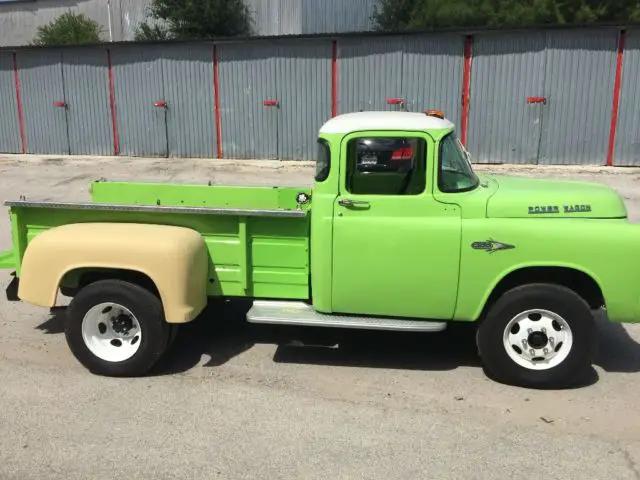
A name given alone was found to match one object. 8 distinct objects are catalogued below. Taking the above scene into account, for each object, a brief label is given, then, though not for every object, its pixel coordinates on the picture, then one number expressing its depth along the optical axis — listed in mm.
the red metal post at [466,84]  16969
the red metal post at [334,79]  17925
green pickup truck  4770
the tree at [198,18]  39031
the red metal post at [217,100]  18938
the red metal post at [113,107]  19969
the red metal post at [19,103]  20906
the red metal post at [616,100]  16039
